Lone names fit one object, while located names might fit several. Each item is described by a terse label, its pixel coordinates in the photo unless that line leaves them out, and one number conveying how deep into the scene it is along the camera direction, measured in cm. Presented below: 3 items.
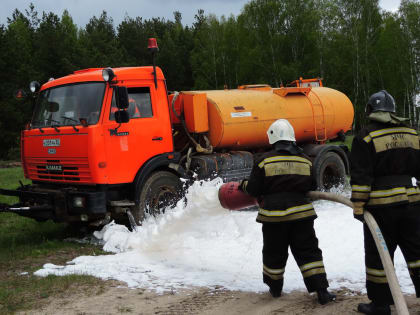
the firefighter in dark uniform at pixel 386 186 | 422
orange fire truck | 710
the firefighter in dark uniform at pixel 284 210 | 479
